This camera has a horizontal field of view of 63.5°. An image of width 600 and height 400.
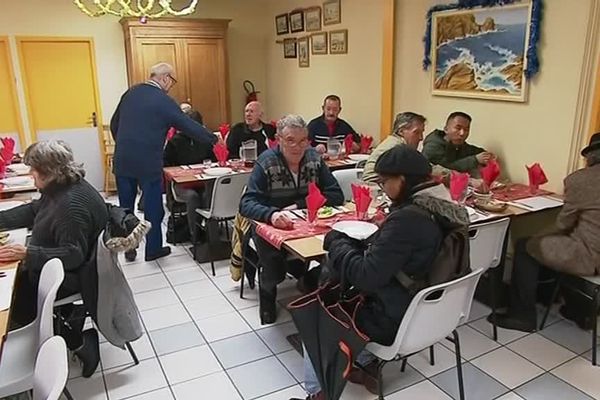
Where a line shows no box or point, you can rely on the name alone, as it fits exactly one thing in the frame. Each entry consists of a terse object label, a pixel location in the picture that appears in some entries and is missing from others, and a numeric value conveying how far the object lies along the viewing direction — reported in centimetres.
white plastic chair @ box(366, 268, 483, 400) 173
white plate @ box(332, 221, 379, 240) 204
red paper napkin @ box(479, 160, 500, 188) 304
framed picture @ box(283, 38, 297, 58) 599
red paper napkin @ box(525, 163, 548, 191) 311
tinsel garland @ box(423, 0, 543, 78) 310
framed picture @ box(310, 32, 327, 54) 536
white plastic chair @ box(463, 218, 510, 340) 240
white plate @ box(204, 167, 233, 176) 370
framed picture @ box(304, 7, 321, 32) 538
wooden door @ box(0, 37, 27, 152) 546
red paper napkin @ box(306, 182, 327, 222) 242
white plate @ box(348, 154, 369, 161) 424
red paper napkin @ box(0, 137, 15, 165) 382
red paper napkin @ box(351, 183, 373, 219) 242
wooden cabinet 567
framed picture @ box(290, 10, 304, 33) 569
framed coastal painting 326
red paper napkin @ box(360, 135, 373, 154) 454
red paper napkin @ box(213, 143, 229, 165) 398
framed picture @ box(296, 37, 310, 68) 571
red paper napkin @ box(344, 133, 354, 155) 446
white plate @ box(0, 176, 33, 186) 337
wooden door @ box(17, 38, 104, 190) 563
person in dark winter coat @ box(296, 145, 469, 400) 170
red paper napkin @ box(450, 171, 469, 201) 268
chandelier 387
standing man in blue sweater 364
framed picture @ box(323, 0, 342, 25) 505
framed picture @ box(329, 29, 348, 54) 502
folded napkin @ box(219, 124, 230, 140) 468
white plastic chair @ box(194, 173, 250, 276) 346
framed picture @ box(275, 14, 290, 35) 604
